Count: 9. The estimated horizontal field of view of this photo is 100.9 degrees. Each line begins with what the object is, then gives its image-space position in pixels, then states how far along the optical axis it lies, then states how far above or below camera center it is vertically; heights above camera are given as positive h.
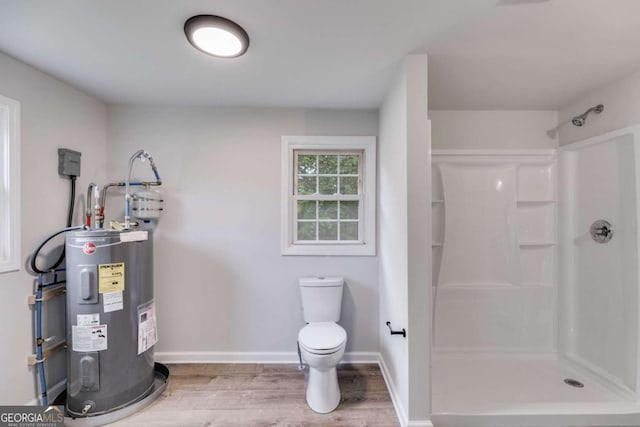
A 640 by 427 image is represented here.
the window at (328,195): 2.30 +0.16
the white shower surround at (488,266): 2.28 -0.45
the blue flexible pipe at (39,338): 1.63 -0.78
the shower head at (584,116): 1.97 +0.77
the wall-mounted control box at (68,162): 1.82 +0.35
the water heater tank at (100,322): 1.58 -0.67
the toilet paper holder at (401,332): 1.55 -0.72
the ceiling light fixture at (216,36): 1.23 +0.88
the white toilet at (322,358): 1.68 -0.93
